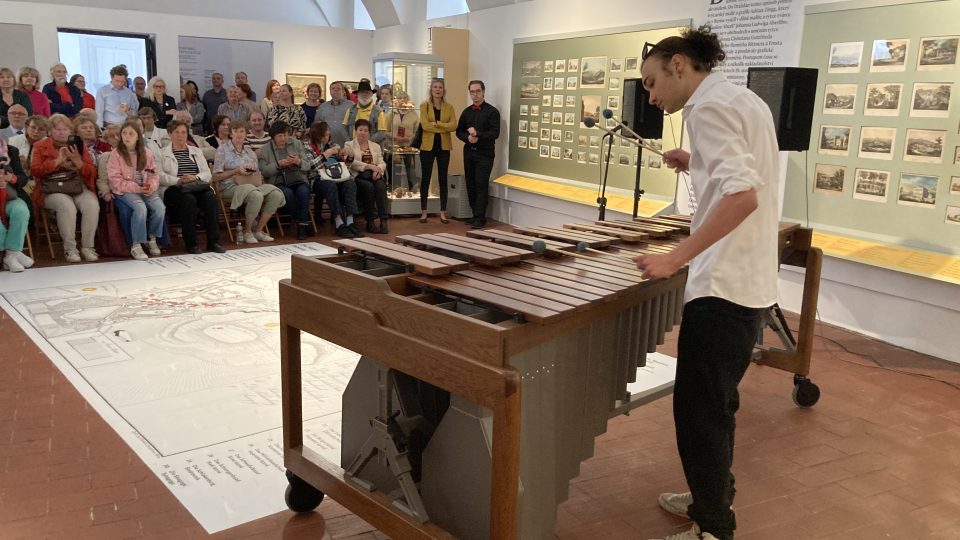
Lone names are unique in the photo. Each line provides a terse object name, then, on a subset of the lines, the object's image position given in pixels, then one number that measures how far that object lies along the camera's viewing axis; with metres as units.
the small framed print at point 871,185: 5.70
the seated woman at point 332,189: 9.07
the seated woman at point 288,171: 8.66
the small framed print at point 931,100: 5.25
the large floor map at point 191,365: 3.34
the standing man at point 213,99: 11.92
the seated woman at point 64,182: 7.04
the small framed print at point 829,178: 6.01
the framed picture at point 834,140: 5.93
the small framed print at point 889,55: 5.50
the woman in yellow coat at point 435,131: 10.31
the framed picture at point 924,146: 5.32
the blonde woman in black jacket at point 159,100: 10.77
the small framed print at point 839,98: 5.85
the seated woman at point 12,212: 6.75
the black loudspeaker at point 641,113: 6.44
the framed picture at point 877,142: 5.62
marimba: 2.19
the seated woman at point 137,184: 7.36
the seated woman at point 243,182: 8.30
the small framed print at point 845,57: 5.79
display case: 10.45
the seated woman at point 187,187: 7.79
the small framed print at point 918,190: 5.39
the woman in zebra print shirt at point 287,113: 10.44
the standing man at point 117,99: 10.98
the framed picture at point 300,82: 13.80
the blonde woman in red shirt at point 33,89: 9.38
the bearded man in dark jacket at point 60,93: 10.23
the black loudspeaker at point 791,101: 5.24
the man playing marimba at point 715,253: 2.35
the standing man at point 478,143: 9.98
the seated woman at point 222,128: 8.40
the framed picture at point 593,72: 8.59
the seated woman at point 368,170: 9.40
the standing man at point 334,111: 10.77
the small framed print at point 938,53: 5.20
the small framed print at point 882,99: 5.55
